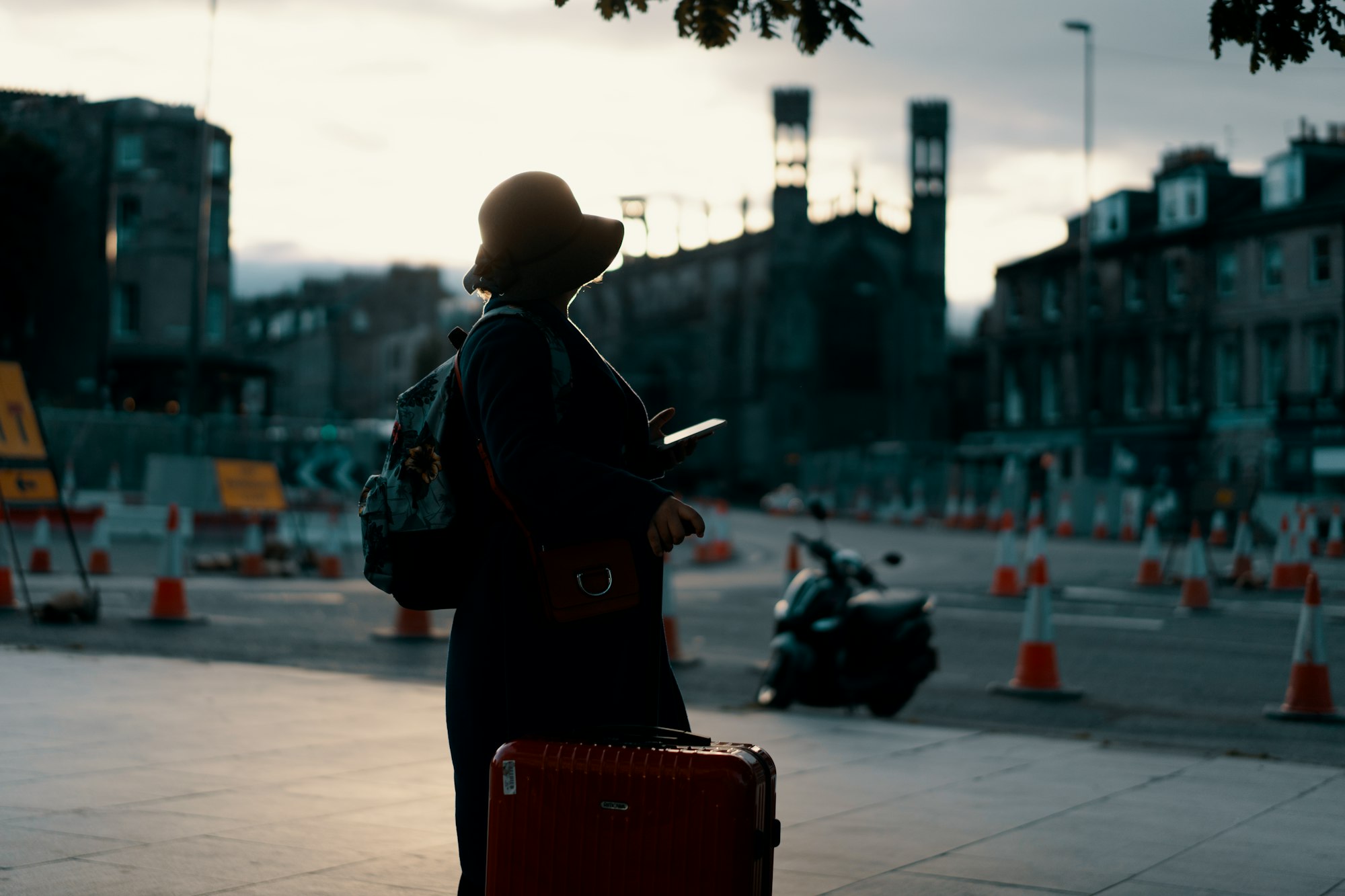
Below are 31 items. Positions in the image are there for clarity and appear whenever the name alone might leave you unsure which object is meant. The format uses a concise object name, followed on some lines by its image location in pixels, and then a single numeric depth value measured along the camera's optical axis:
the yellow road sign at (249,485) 19.12
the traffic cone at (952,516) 40.44
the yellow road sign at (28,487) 12.59
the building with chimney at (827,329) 68.44
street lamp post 41.66
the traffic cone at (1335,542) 28.80
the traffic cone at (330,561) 19.39
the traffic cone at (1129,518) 35.25
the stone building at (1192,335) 45.34
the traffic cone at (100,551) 18.56
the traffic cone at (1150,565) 20.33
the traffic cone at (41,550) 18.03
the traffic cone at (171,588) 12.99
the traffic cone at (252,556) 19.08
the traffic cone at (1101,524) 35.03
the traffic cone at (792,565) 11.62
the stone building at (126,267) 48.88
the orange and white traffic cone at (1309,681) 9.01
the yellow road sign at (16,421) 12.36
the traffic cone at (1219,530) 32.25
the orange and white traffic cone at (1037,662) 9.87
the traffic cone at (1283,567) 19.56
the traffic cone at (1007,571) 18.58
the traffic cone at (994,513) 39.62
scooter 8.65
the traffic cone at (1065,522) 36.28
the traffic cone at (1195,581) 16.59
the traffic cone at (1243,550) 20.89
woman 3.01
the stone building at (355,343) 95.12
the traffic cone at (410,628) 12.40
